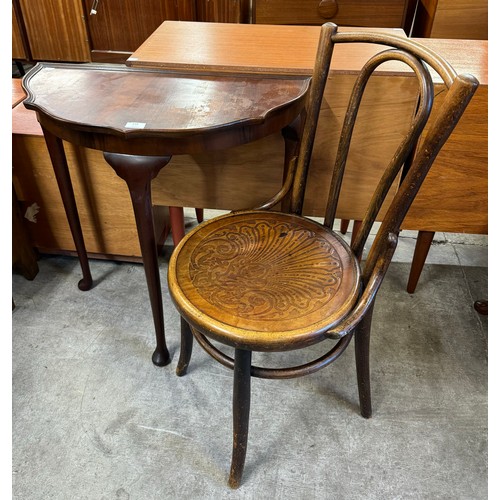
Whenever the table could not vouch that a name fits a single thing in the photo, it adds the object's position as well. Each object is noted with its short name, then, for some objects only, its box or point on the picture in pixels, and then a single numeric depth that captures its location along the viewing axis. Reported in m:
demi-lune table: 1.00
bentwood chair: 0.89
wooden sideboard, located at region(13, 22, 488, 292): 1.30
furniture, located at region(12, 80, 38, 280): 1.60
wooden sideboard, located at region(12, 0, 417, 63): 2.80
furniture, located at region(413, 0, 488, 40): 2.14
